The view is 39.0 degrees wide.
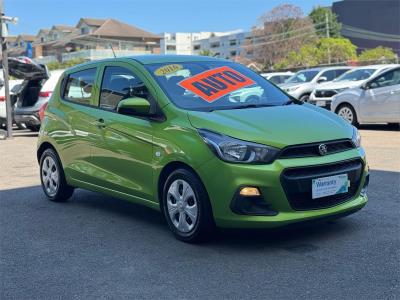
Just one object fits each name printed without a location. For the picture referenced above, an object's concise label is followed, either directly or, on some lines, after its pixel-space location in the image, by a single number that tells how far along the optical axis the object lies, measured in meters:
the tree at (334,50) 59.62
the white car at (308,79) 19.03
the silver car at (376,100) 12.85
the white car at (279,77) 22.35
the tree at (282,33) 73.88
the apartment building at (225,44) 103.73
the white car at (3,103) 17.03
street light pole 15.67
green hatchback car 4.49
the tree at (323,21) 79.19
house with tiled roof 93.12
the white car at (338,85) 16.38
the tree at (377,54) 57.82
